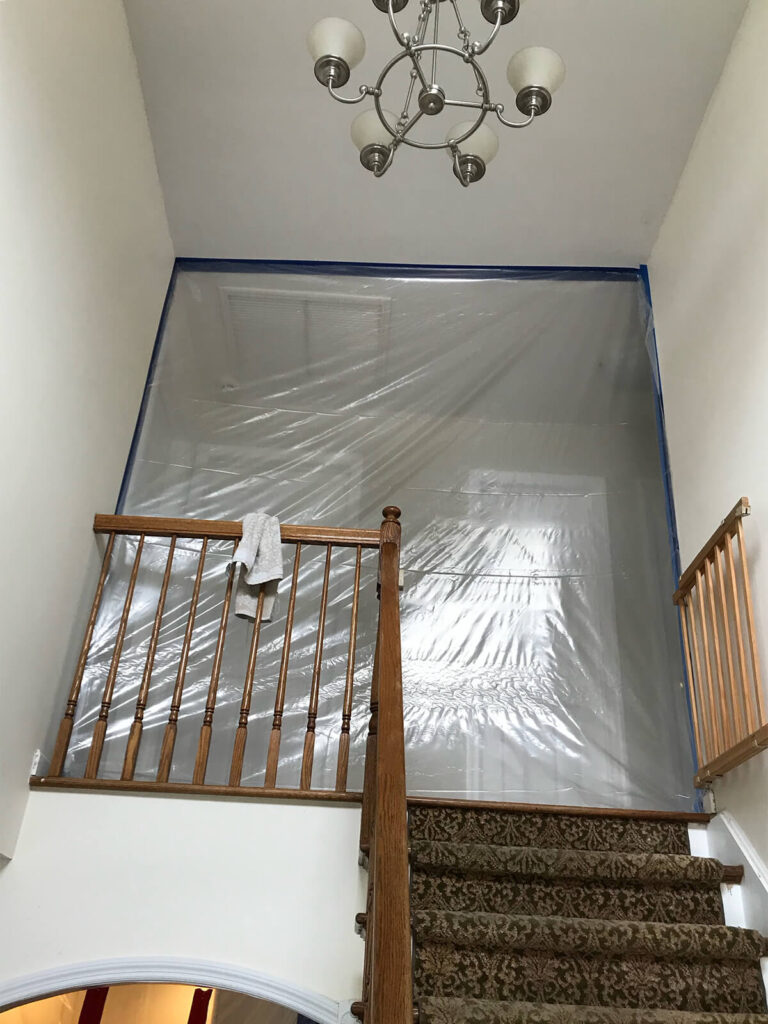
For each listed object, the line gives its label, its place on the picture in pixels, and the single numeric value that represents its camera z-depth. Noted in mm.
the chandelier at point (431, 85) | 1937
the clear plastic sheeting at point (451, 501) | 3488
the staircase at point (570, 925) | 2021
